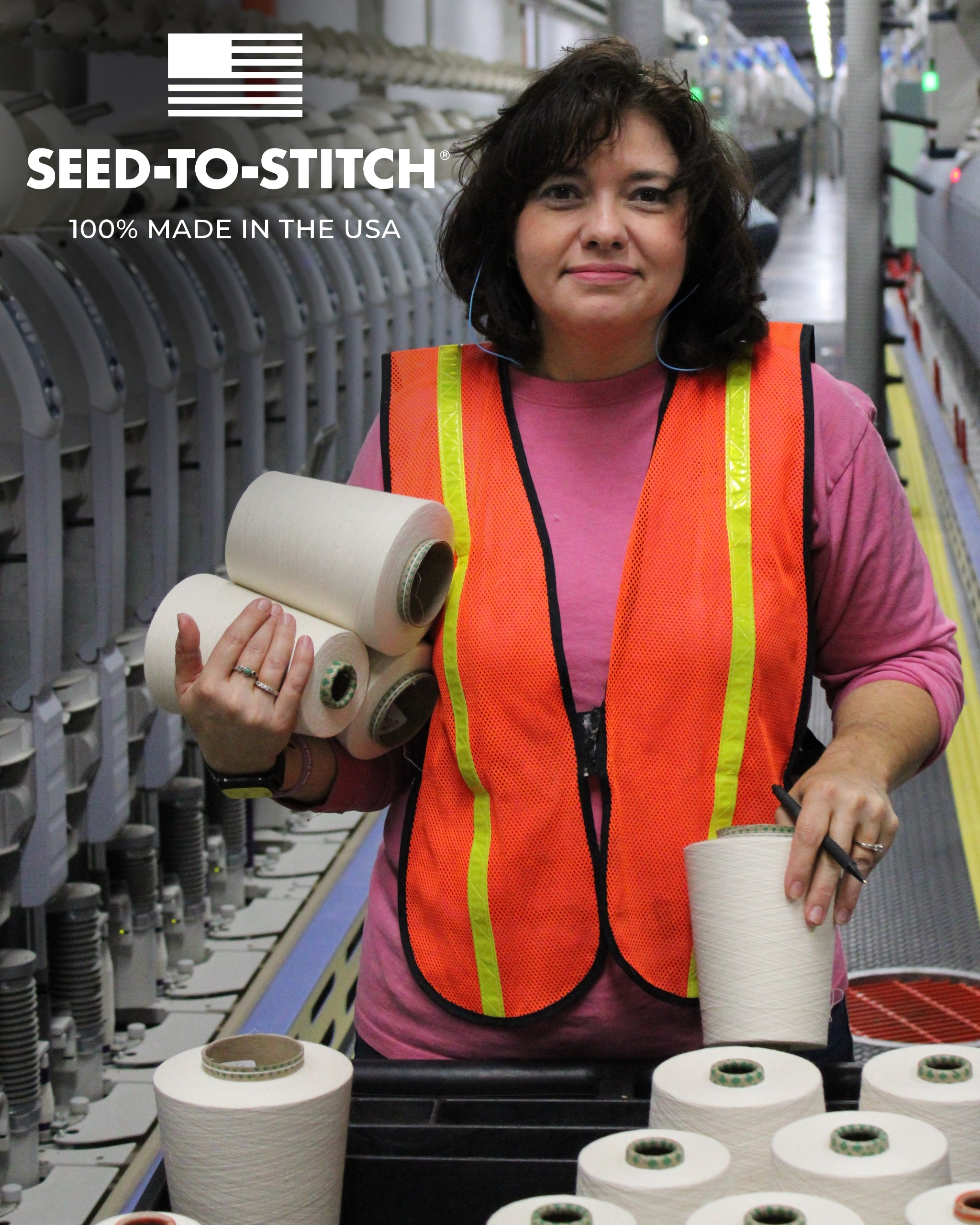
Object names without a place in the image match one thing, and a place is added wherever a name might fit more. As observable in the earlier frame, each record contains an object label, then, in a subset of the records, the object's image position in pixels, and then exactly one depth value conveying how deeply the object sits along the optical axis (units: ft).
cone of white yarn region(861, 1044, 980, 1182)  3.83
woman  4.93
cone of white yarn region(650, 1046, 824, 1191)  3.85
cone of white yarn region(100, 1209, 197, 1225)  3.63
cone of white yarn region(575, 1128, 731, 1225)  3.55
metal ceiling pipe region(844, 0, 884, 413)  20.29
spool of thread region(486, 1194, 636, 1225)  3.45
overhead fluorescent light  38.65
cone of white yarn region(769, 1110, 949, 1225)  3.46
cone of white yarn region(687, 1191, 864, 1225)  3.33
